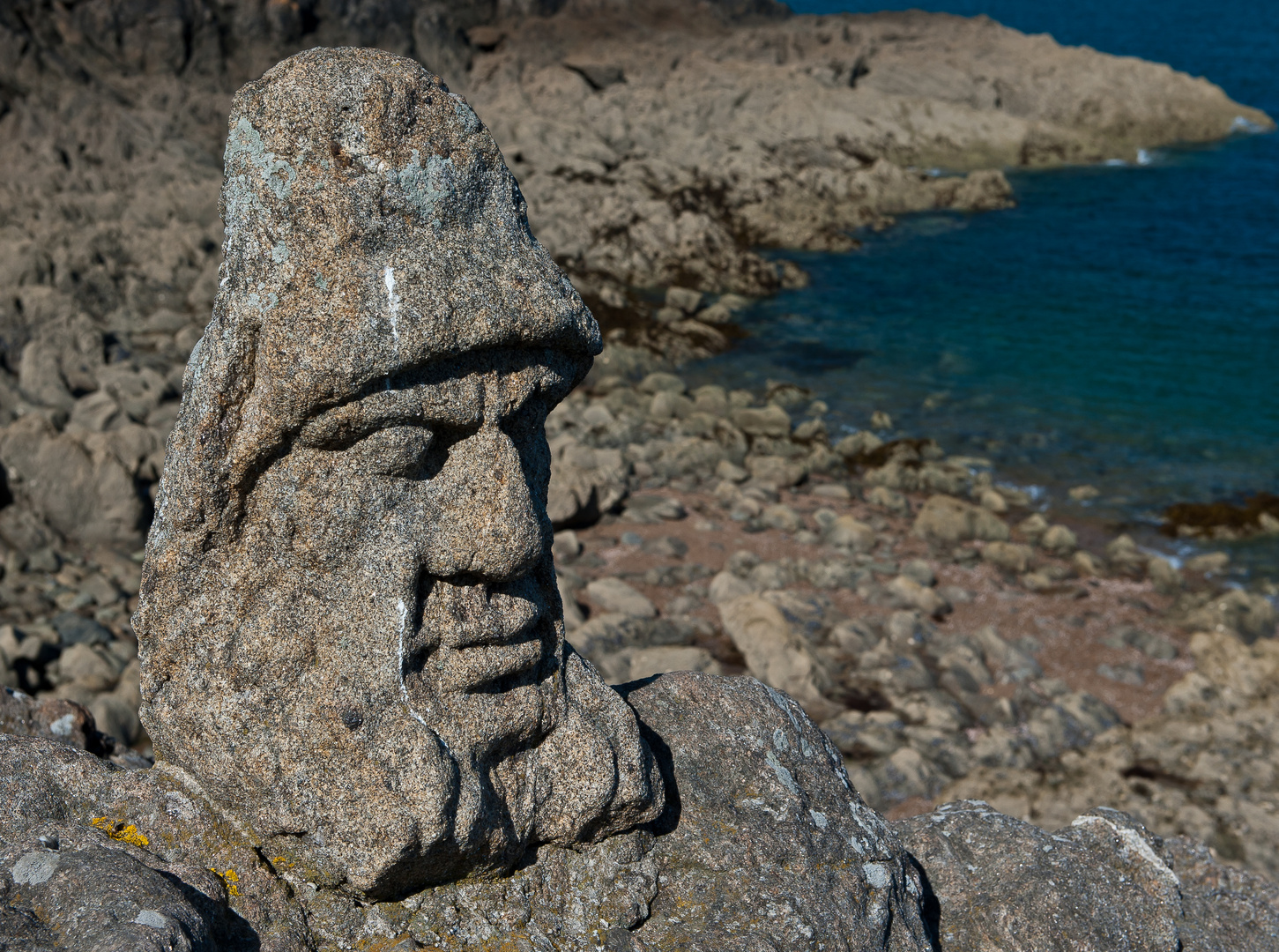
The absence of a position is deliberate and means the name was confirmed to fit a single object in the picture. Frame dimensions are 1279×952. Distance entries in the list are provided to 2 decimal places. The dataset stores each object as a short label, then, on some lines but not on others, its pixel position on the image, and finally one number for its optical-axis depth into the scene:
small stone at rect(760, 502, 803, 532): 17.73
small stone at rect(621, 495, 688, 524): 17.67
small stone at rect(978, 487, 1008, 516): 19.44
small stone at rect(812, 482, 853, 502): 19.58
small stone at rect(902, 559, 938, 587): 16.38
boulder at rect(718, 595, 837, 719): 13.02
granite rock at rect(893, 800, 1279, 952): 5.70
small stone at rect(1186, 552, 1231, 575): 18.00
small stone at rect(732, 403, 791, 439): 22.30
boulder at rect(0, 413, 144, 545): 15.47
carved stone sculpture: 4.16
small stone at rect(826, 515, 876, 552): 17.22
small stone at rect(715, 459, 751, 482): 19.52
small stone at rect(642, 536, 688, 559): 16.53
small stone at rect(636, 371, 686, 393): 23.94
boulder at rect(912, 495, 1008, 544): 18.05
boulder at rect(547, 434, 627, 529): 16.95
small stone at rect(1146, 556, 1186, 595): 17.17
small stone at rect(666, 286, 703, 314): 29.39
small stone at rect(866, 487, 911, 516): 19.19
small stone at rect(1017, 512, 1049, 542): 18.52
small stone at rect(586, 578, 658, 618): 14.55
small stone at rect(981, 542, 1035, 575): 17.23
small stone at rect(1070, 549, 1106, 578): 17.45
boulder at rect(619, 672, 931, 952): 4.89
